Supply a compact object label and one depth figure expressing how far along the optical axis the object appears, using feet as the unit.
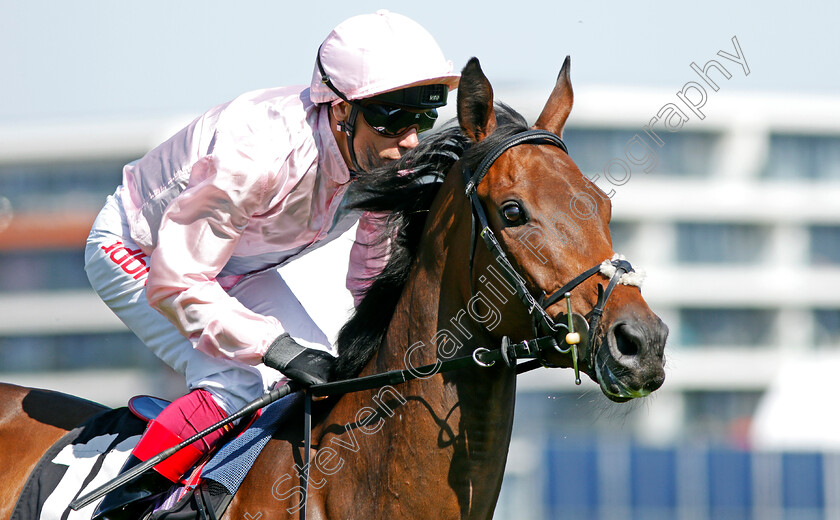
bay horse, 16.62
